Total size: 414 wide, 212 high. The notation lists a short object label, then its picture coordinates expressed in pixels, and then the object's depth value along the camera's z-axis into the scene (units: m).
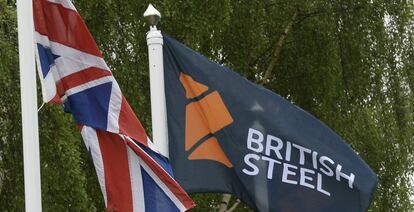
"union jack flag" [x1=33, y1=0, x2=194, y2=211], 11.25
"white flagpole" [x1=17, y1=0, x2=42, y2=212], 10.00
